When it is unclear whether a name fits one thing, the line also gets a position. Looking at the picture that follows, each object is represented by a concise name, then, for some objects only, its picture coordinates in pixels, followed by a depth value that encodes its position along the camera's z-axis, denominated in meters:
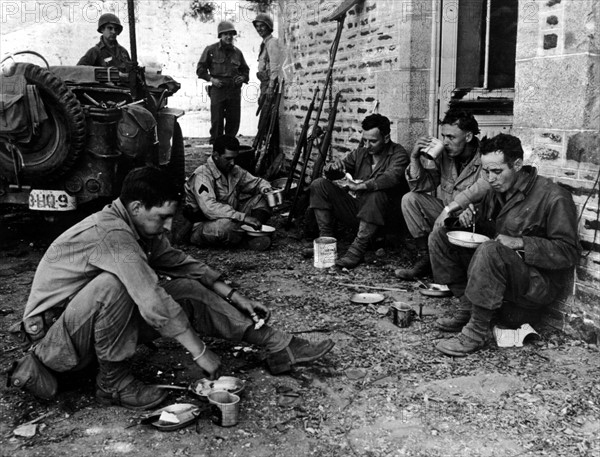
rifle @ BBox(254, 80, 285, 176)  10.72
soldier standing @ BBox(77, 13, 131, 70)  8.89
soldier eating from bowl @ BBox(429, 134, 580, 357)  4.14
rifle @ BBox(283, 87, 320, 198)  8.55
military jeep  5.83
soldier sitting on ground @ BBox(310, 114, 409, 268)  6.29
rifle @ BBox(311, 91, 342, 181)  8.07
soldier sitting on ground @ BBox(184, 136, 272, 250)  6.88
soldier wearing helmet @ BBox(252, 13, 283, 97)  10.84
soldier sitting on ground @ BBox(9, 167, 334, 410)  3.28
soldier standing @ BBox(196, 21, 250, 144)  10.89
